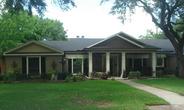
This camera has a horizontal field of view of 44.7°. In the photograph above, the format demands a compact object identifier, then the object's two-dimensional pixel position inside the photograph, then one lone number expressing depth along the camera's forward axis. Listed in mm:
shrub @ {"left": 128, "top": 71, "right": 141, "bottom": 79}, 21733
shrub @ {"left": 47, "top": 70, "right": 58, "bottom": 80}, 21212
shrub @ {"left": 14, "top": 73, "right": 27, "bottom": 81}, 21209
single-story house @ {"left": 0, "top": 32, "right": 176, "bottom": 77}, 22783
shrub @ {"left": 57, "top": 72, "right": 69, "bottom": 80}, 21216
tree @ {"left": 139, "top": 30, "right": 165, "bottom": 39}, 47357
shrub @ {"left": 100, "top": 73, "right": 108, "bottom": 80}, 21429
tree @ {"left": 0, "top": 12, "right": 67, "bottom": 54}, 26296
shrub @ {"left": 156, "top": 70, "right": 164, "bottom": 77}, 23513
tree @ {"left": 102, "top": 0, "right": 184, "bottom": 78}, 21809
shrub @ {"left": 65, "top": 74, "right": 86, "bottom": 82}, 19598
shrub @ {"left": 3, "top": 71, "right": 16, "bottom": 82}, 20152
